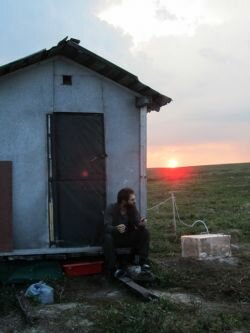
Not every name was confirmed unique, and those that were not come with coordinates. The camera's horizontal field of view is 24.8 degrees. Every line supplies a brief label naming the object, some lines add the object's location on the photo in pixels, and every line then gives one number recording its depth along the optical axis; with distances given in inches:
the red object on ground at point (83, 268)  374.9
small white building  371.9
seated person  360.8
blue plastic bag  317.7
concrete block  416.2
